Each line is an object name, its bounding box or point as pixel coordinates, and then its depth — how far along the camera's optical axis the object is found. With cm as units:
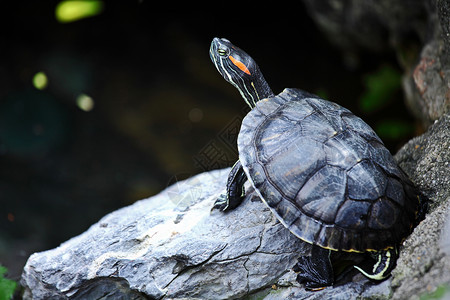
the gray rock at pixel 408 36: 355
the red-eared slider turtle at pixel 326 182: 246
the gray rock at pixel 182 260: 278
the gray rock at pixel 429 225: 212
